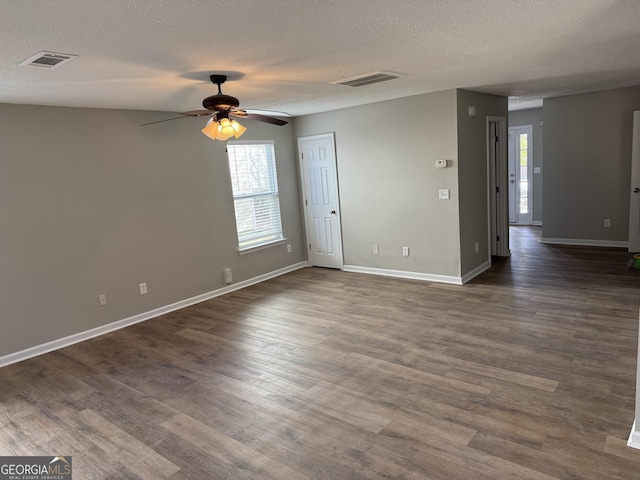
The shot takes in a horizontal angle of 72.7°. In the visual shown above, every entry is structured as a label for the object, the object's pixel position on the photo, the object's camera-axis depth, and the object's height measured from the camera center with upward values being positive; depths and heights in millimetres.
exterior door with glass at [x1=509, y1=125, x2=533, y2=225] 9164 -246
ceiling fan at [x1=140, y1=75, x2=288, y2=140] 3426 +578
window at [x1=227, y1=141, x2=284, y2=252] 6078 -139
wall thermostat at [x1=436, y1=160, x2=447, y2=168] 5313 +55
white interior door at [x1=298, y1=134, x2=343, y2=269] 6539 -334
